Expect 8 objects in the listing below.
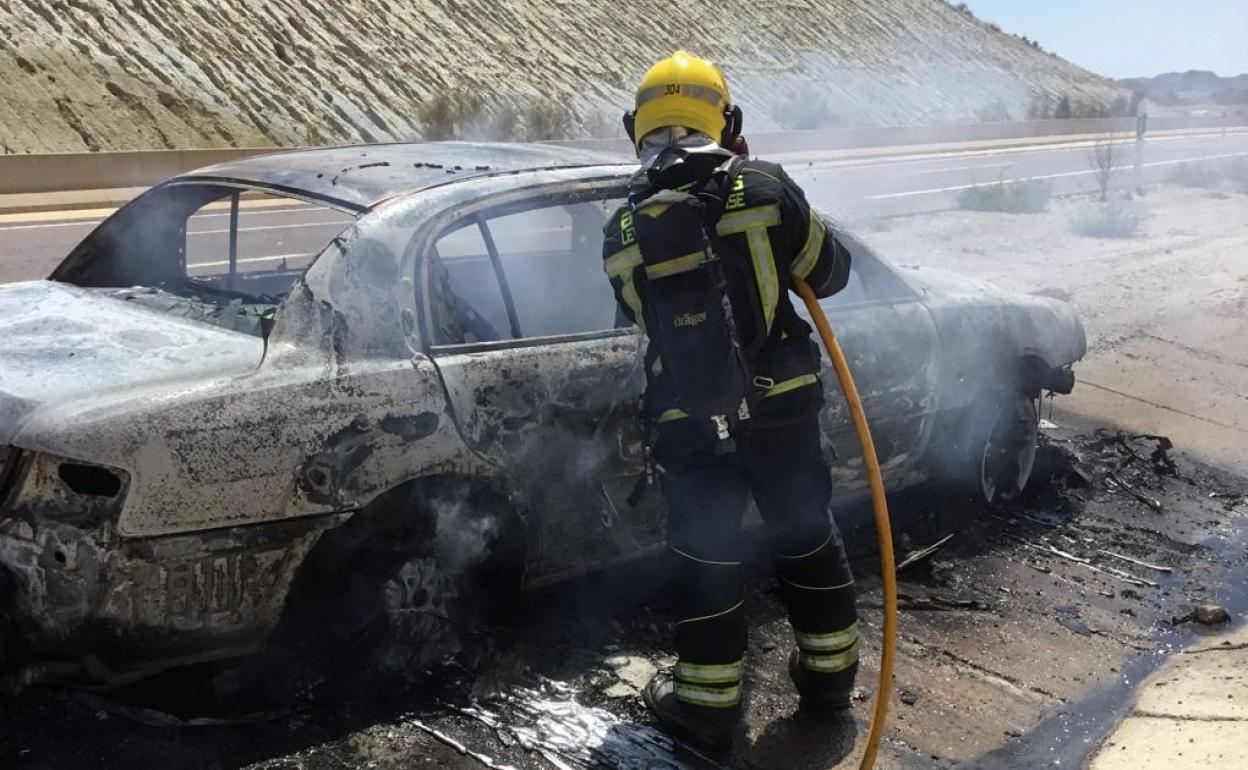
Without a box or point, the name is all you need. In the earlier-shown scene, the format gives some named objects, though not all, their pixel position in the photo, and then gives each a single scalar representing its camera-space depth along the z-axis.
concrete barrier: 16.94
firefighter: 3.29
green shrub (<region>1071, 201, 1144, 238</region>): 15.01
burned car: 2.96
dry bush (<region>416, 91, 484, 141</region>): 28.47
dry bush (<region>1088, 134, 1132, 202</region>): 19.78
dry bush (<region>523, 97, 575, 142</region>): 29.86
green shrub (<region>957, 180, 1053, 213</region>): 17.42
